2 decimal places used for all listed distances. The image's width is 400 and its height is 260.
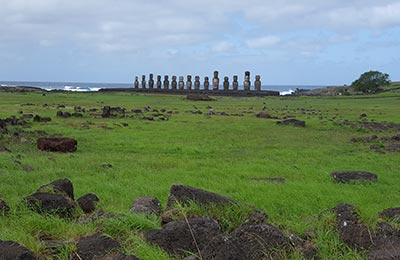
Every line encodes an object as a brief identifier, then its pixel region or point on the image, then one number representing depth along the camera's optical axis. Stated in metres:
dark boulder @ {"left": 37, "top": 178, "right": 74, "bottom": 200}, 7.55
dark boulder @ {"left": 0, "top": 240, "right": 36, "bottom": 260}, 5.06
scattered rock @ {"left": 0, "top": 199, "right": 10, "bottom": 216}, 7.08
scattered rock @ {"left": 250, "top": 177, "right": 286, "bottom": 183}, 10.88
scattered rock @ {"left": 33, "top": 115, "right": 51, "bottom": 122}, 22.46
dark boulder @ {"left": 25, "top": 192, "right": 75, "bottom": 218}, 6.96
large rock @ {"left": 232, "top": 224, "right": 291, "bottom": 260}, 5.48
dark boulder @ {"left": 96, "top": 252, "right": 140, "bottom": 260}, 4.97
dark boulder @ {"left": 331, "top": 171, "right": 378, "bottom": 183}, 11.04
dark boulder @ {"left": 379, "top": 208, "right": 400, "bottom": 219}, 7.06
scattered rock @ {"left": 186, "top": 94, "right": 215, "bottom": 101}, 48.59
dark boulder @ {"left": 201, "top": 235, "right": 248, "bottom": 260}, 5.27
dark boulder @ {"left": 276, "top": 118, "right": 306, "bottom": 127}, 23.33
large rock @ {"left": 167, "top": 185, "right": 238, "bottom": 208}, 7.00
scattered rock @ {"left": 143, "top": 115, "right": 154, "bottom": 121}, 25.37
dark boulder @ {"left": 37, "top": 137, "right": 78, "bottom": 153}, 14.35
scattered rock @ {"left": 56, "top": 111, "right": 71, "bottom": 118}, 25.36
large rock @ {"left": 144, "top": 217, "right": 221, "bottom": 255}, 5.71
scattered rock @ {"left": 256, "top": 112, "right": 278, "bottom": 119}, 28.28
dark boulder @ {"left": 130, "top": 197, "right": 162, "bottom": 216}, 7.13
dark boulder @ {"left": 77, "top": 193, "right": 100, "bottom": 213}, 7.59
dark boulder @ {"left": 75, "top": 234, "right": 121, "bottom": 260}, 5.42
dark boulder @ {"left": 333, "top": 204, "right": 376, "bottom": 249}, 5.92
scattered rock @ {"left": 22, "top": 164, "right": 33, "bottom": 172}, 11.39
